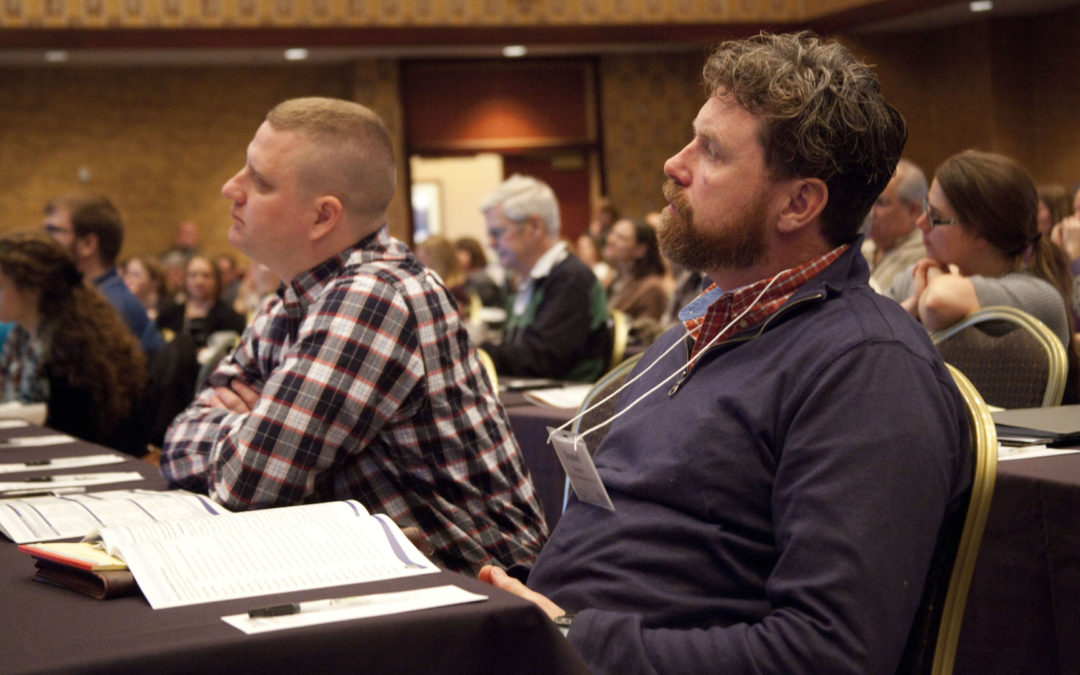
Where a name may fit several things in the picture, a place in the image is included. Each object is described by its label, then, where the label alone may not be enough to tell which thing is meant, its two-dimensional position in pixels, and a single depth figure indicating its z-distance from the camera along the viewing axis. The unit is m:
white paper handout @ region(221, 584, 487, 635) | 1.09
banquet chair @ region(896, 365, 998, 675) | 1.25
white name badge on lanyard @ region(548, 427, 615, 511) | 1.38
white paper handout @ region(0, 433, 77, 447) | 2.76
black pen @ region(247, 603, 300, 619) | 1.11
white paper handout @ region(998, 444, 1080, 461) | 1.99
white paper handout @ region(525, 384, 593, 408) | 3.30
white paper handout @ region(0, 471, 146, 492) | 2.10
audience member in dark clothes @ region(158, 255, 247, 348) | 7.17
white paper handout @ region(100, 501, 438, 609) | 1.23
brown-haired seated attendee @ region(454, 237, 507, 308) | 8.97
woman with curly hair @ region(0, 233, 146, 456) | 3.53
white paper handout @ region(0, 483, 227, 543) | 1.60
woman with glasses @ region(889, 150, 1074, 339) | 2.96
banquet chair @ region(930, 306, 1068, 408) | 2.44
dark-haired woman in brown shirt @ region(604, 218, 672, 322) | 6.50
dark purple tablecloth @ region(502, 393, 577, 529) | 2.96
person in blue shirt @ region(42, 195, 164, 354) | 4.72
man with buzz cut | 1.80
